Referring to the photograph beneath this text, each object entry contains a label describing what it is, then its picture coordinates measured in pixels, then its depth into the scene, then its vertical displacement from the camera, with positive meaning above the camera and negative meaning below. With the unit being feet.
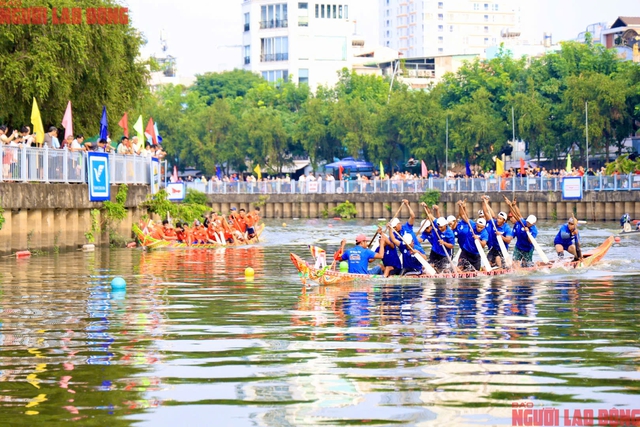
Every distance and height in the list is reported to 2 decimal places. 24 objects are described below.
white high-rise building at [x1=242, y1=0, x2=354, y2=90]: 428.56 +54.85
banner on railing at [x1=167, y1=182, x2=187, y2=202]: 217.77 -1.84
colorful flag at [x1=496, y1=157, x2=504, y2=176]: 212.56 +1.88
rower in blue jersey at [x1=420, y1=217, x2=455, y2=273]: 81.71 -4.69
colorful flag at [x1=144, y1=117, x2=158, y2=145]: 160.57 +6.94
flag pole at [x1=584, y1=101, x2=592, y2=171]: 234.38 +12.67
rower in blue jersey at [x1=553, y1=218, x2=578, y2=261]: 91.25 -5.14
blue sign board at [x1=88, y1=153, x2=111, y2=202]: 121.90 +0.40
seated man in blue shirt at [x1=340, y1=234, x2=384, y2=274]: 77.46 -5.40
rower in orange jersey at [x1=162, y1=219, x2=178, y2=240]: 131.54 -6.06
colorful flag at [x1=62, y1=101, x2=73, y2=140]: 121.08 +6.76
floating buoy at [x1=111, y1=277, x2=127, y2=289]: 73.92 -6.80
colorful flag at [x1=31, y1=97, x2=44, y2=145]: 111.45 +5.92
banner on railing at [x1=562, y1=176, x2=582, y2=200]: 203.21 -1.81
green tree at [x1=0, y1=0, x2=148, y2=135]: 122.72 +12.97
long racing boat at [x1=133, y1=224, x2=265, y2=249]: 127.96 -7.29
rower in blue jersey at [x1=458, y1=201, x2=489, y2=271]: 84.28 -4.99
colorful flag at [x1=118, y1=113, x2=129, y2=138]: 147.64 +7.60
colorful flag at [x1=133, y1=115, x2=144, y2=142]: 148.97 +7.18
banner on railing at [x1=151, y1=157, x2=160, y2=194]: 144.66 +0.79
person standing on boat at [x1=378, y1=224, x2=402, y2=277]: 79.30 -5.84
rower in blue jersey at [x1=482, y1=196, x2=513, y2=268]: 85.97 -4.17
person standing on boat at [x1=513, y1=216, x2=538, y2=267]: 88.48 -5.29
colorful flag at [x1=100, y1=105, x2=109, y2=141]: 127.75 +6.40
